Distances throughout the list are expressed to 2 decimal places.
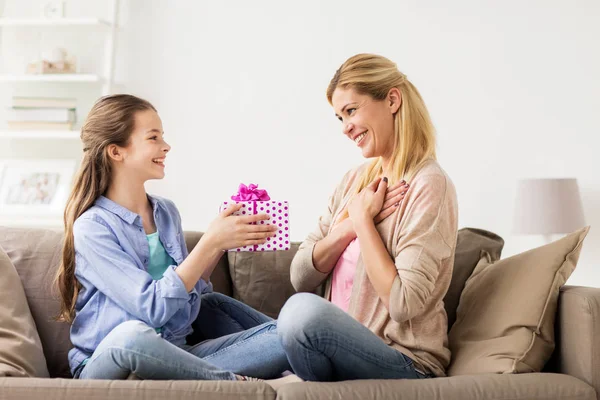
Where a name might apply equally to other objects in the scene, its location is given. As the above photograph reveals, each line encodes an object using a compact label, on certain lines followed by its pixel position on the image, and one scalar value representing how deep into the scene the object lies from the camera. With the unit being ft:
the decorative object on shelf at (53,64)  13.34
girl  6.09
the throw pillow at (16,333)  6.47
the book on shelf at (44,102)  13.26
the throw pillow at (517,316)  6.31
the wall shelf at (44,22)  13.17
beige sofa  5.72
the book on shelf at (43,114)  13.23
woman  5.93
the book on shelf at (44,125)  13.25
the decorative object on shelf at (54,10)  13.74
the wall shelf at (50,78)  13.09
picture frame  13.23
